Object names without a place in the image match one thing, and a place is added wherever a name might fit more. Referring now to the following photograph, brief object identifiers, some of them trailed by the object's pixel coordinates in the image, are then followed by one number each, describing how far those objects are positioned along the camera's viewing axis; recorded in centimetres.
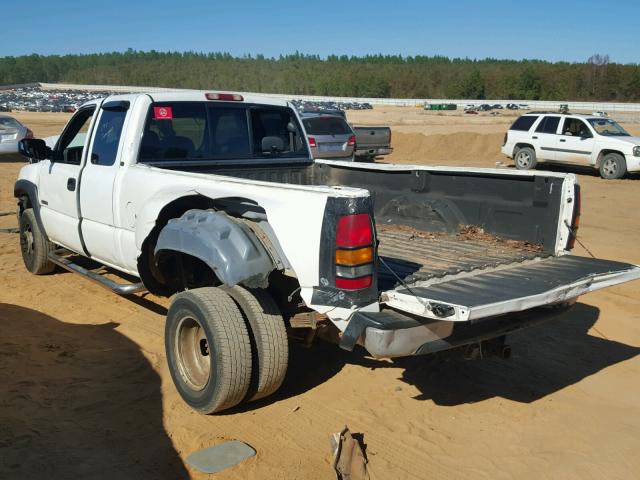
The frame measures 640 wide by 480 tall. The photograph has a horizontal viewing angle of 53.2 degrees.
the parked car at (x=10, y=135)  1939
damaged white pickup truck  348
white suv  1780
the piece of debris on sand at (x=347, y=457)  351
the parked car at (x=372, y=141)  2108
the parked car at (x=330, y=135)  1697
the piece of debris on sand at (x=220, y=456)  360
